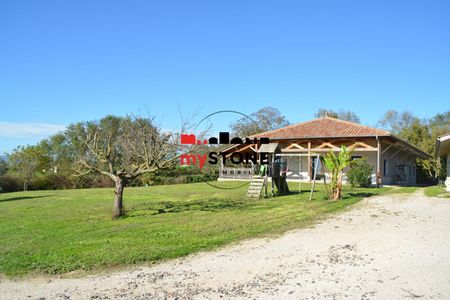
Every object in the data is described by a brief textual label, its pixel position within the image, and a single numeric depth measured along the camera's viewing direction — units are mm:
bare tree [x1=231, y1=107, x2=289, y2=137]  45306
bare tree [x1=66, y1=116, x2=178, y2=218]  12634
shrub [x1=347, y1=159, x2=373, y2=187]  23484
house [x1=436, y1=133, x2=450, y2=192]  17234
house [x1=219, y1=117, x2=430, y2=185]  25562
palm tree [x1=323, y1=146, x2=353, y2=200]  16225
